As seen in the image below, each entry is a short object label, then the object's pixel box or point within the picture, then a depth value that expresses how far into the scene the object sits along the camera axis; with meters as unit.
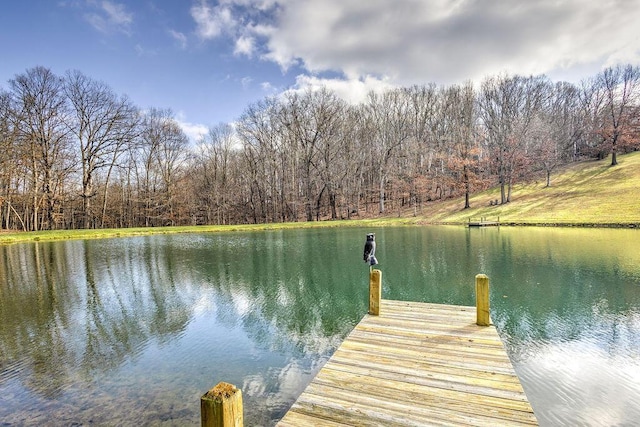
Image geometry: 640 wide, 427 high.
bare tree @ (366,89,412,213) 41.28
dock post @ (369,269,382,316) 5.72
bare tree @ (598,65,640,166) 34.84
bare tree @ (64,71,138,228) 32.38
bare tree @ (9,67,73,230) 28.62
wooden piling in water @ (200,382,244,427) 1.78
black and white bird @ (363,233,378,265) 6.47
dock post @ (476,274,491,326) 4.98
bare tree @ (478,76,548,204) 33.34
